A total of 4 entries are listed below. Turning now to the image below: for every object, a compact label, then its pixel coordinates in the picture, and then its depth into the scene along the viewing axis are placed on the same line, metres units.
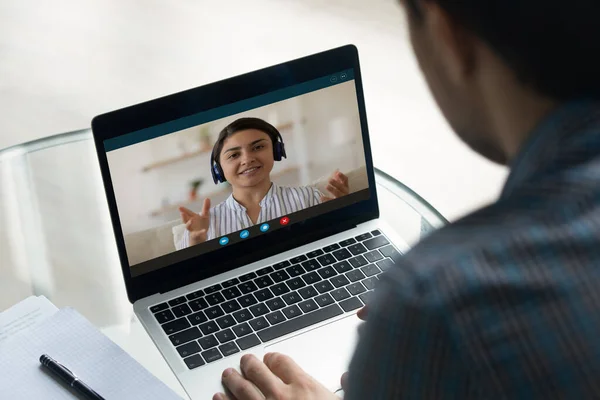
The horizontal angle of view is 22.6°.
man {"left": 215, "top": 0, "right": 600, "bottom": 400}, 0.93
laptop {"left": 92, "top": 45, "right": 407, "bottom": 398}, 1.58
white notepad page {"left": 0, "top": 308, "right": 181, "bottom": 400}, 1.52
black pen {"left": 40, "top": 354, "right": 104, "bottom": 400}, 1.51
